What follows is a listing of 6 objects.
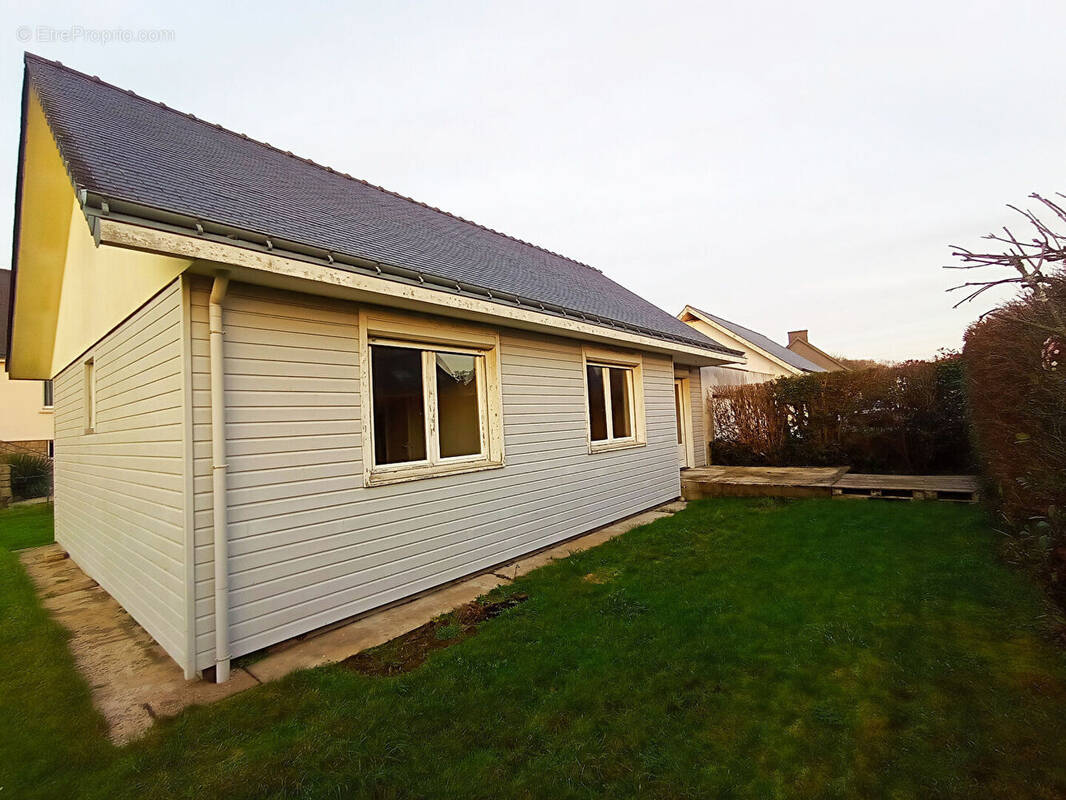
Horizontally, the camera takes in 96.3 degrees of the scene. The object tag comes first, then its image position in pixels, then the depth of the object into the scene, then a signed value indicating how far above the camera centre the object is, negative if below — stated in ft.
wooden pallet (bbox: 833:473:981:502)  24.79 -4.48
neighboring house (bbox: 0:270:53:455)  52.01 +3.46
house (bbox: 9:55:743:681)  10.97 +1.57
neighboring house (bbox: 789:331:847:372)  112.57 +13.81
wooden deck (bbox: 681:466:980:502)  25.47 -4.46
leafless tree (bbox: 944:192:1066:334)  6.21 +1.94
